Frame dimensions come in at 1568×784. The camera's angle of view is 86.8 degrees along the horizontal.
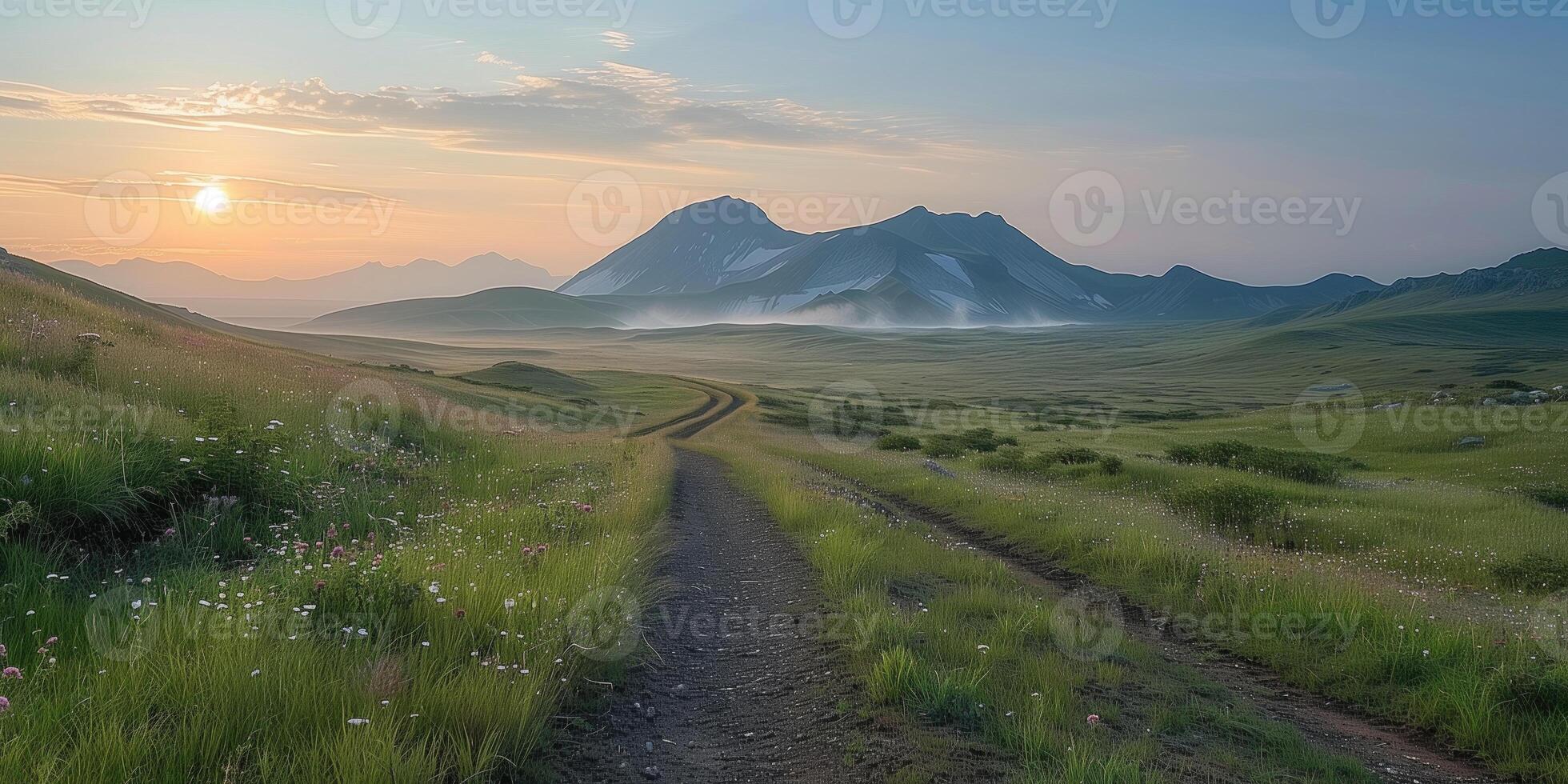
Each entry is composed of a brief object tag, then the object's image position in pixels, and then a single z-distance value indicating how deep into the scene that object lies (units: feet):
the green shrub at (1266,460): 88.84
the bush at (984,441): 132.26
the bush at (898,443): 130.21
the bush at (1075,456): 93.86
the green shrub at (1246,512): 55.83
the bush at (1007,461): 96.37
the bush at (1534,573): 42.32
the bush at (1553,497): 74.84
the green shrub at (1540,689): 22.11
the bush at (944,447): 124.26
